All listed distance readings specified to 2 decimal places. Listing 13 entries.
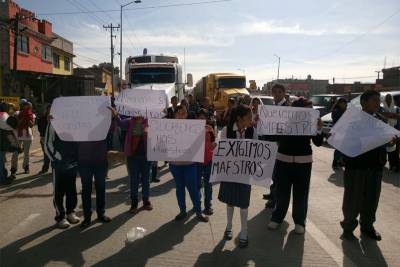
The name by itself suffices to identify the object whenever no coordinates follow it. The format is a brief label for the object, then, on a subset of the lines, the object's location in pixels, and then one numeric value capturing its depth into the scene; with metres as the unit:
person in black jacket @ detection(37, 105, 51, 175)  9.62
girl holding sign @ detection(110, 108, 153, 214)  6.34
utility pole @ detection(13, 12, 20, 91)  27.48
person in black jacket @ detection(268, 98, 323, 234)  5.43
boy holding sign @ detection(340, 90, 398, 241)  5.24
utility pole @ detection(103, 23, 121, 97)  51.22
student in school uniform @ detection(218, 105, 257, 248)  5.00
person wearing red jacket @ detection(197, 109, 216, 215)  6.07
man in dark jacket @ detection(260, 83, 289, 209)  6.22
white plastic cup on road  5.16
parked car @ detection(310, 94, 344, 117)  21.95
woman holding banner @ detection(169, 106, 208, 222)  6.03
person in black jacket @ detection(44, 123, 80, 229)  5.75
